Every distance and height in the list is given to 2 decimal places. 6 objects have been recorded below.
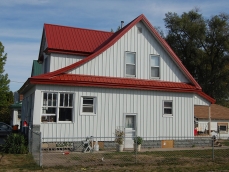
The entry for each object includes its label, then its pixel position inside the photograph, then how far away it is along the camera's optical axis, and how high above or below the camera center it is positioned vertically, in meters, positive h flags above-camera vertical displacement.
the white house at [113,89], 17.47 +1.91
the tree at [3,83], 33.62 +3.89
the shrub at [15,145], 15.96 -1.18
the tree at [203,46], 43.19 +10.35
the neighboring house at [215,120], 36.06 +0.38
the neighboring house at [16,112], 35.79 +0.98
